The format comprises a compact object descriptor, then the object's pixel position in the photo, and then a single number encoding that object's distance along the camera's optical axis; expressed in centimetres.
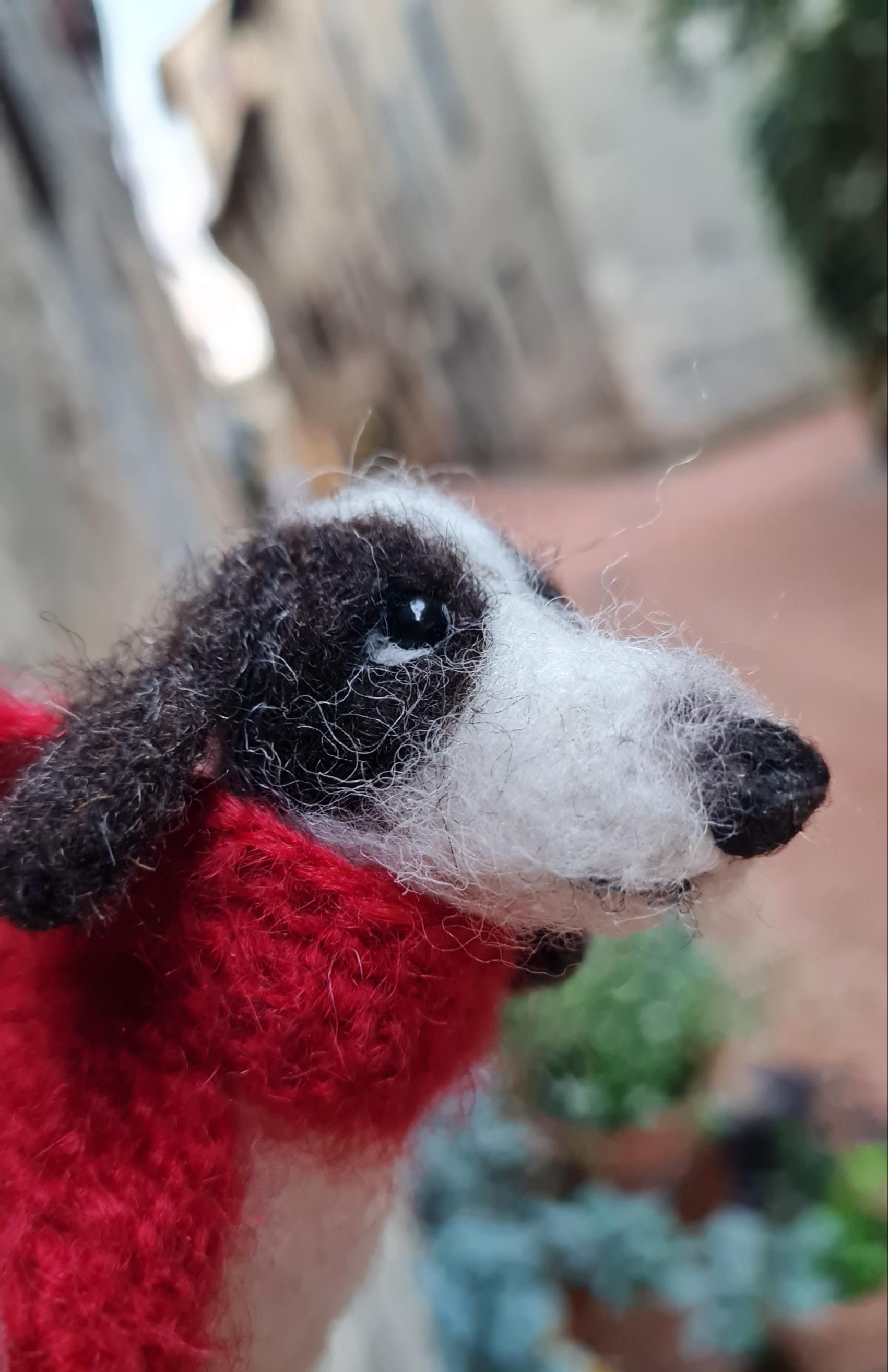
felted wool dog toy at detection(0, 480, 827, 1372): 6
